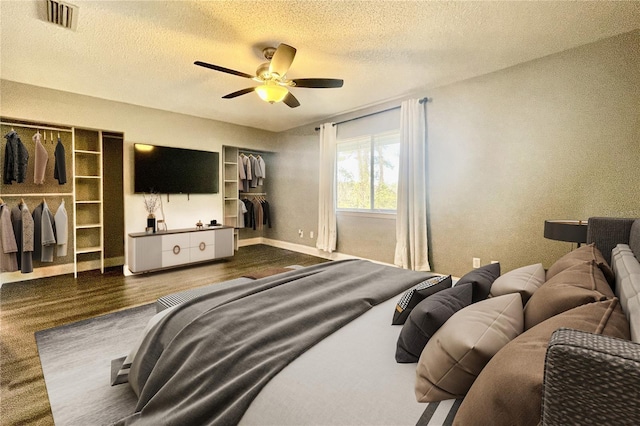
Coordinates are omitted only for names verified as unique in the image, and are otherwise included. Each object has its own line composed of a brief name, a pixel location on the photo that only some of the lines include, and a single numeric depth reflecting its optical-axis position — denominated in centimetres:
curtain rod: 382
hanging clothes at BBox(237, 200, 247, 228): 585
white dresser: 411
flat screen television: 448
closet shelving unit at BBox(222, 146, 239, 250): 577
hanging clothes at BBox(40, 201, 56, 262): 369
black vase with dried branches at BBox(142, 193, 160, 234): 449
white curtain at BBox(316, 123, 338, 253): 503
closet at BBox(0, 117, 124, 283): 373
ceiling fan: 256
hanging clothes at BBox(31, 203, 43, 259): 371
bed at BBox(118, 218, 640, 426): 68
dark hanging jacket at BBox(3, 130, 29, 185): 349
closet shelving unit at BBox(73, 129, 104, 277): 426
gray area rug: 152
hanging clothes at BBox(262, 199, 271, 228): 632
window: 437
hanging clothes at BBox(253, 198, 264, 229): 615
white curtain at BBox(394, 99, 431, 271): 385
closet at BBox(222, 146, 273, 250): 580
